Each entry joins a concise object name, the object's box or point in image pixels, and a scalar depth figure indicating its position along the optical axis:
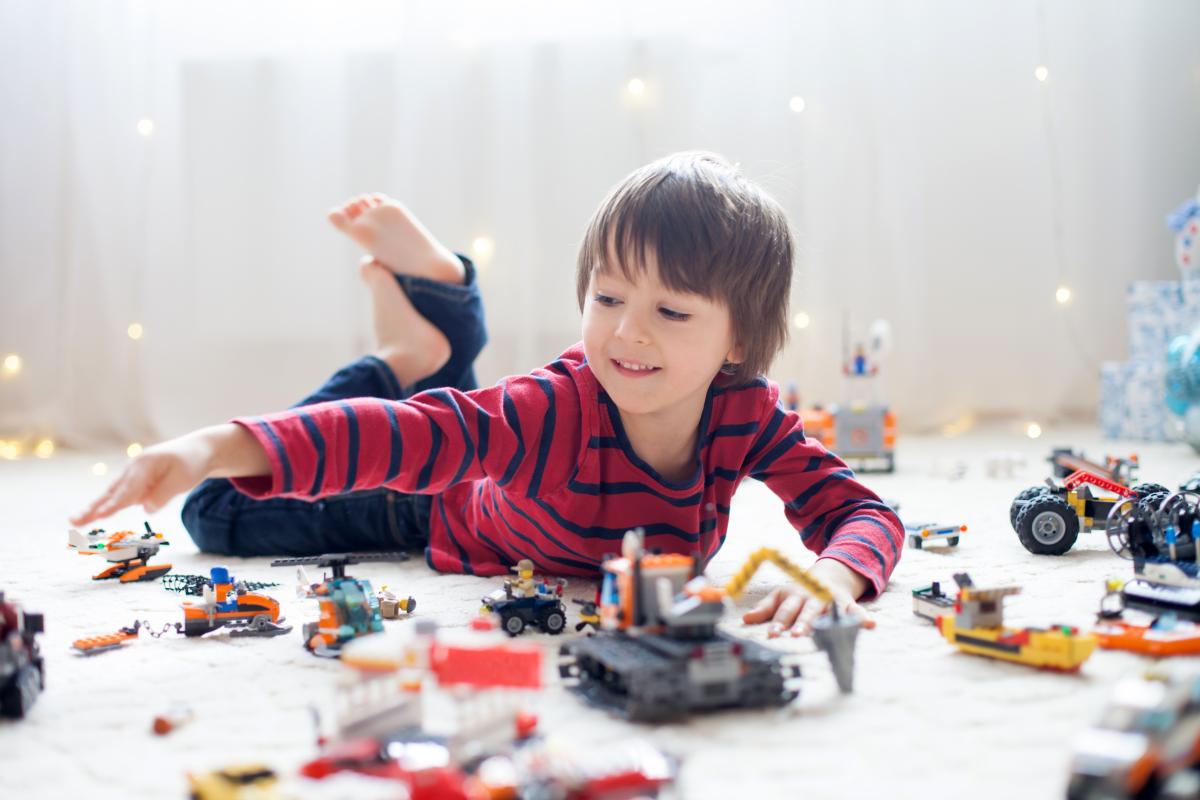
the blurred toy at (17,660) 0.74
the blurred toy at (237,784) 0.58
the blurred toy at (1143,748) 0.53
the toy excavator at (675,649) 0.71
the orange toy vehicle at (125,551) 1.24
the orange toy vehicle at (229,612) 0.98
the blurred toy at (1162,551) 0.90
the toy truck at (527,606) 0.97
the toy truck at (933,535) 1.34
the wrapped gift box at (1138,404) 2.41
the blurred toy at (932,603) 0.97
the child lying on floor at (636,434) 0.92
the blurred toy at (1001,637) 0.80
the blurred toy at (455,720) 0.59
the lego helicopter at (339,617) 0.89
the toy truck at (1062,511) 1.27
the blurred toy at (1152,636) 0.84
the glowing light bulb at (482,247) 2.70
